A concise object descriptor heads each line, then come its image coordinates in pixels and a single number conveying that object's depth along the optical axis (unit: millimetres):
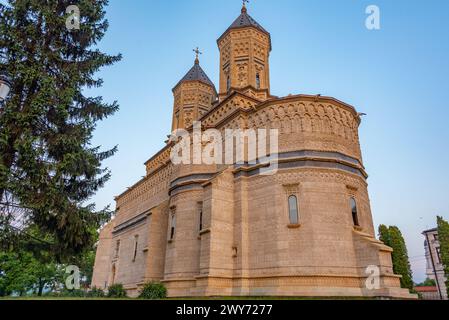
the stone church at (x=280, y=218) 14828
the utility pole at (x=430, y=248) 35850
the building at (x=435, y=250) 40153
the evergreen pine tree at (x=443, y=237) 29719
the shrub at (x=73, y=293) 36550
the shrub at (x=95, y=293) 27839
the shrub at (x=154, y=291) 17488
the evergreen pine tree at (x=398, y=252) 22047
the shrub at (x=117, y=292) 23422
